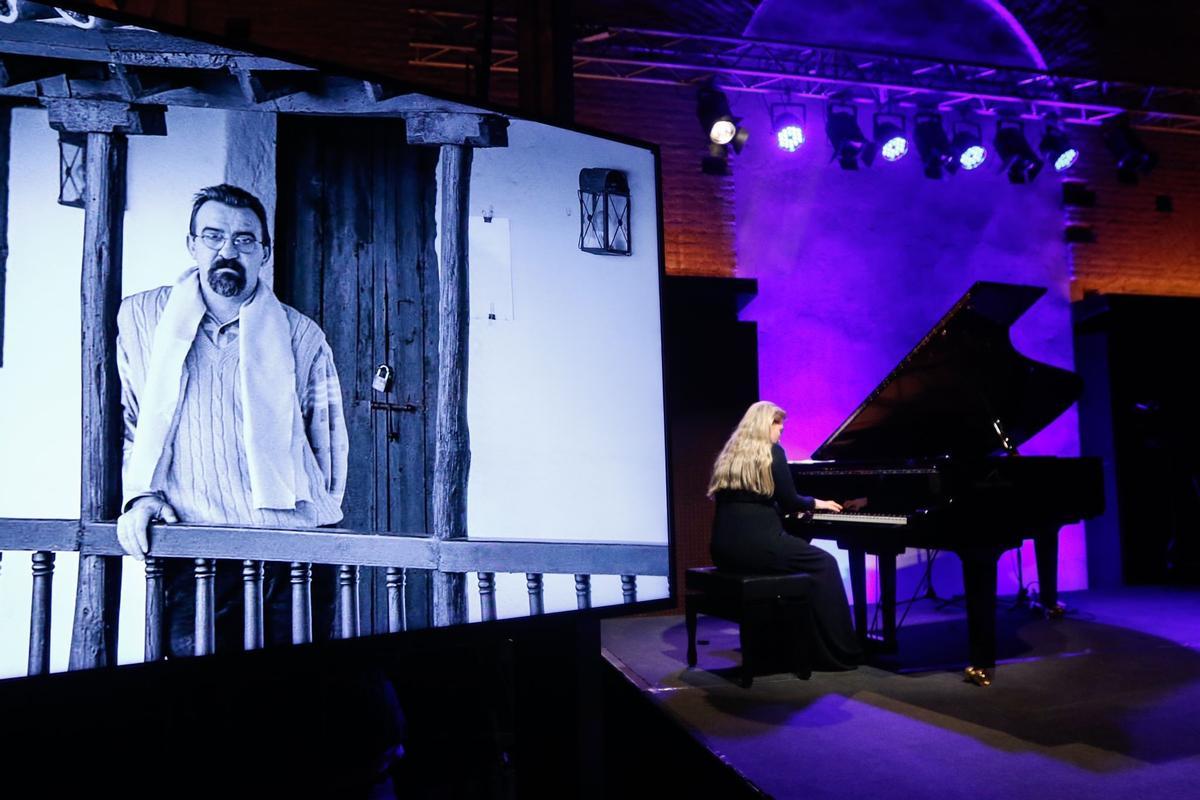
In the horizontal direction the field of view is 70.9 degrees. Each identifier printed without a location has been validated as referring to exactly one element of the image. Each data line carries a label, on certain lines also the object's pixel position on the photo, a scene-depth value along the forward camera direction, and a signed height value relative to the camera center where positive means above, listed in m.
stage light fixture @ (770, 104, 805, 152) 6.68 +2.51
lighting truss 6.20 +3.00
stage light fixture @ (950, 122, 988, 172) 6.88 +2.43
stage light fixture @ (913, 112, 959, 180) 6.83 +2.43
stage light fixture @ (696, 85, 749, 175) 6.45 +2.51
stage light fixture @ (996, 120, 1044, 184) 6.96 +2.41
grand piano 3.83 -0.10
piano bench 4.06 -0.81
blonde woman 4.29 -0.39
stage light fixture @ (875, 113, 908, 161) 6.79 +2.48
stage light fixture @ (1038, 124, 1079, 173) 6.99 +2.45
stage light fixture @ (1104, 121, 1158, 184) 7.29 +2.53
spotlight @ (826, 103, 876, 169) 6.69 +2.47
